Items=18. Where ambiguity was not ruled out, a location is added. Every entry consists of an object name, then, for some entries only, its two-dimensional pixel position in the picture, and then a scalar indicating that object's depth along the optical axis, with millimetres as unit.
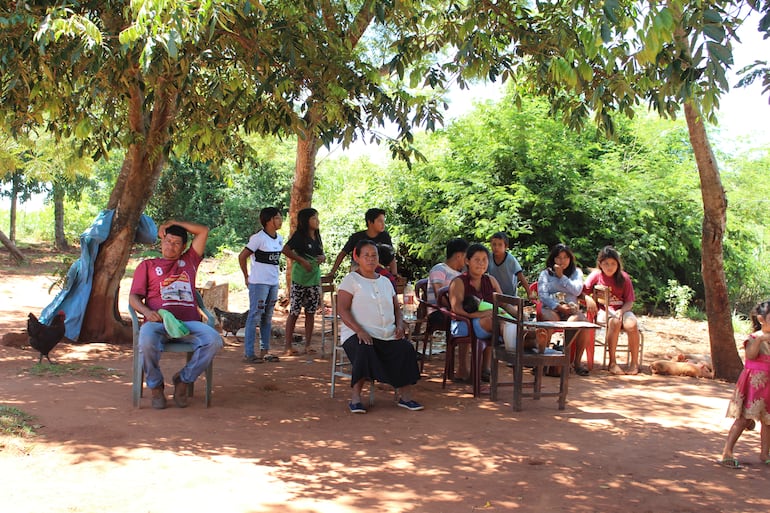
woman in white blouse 6230
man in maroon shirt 5953
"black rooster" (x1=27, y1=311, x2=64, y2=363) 7348
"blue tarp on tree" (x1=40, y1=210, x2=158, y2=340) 8859
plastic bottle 7445
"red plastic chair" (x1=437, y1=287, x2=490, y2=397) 6875
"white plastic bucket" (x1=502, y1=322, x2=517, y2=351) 6512
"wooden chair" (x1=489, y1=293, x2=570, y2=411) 6316
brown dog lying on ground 8438
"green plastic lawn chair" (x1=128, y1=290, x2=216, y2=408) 5980
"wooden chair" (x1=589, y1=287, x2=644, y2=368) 8500
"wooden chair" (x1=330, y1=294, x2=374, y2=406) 6469
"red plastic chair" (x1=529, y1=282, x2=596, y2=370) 8430
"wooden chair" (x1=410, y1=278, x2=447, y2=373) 7566
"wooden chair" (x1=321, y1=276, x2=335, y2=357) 8102
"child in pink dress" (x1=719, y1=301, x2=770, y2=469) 4840
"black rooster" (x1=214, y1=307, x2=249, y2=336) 9680
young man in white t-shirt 8125
